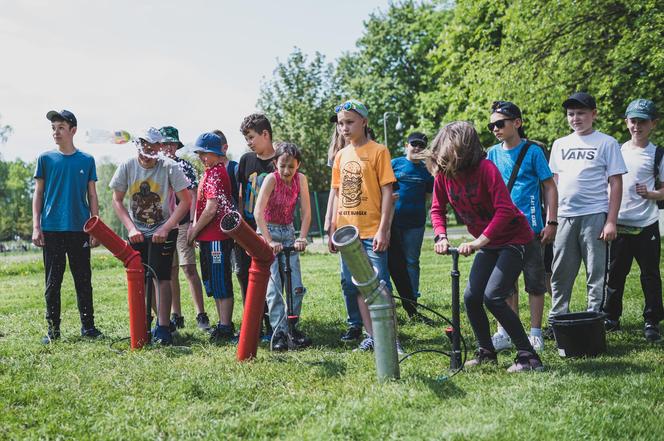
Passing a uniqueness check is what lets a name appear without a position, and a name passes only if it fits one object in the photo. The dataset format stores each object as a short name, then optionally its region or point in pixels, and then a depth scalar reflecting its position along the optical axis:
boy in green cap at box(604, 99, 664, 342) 6.36
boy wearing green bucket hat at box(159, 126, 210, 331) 7.26
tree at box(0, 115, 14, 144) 70.50
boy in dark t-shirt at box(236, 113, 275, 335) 6.35
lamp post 34.80
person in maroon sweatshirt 4.71
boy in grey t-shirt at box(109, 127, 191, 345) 6.37
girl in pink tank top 5.96
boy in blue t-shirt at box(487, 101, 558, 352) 5.55
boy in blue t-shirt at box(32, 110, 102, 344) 6.77
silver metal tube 4.46
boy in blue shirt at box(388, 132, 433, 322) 7.79
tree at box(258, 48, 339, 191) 37.38
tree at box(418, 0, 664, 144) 14.73
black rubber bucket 5.18
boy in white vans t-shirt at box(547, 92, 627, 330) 5.84
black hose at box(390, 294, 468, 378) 4.67
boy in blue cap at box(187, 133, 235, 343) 6.35
